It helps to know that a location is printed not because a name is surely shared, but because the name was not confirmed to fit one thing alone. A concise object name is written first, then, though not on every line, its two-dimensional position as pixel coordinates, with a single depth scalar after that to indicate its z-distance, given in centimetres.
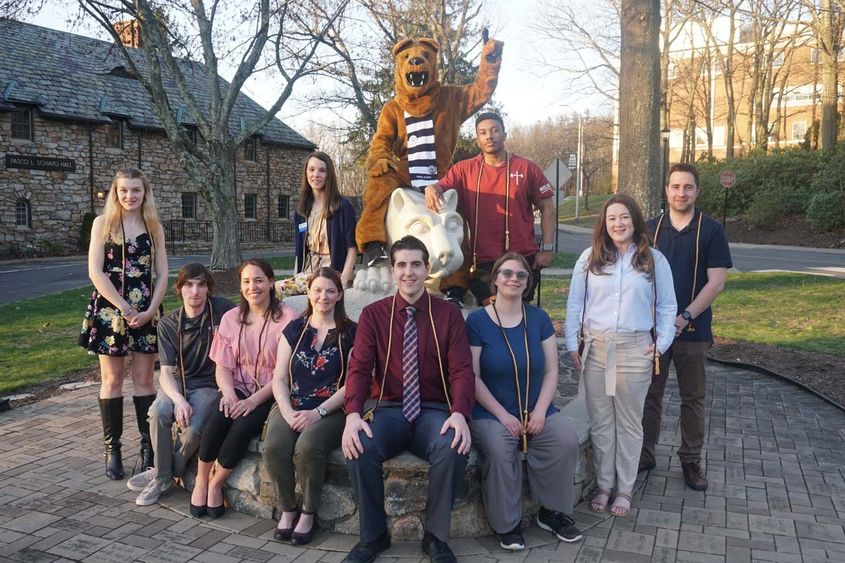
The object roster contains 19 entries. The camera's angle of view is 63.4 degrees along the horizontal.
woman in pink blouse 372
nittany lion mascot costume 515
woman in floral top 344
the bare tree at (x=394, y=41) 2019
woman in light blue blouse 369
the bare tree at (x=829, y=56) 2303
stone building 2338
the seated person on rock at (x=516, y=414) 338
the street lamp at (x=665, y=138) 2682
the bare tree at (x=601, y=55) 2723
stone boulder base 345
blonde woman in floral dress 423
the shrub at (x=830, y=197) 2466
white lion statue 449
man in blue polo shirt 403
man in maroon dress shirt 323
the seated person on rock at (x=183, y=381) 388
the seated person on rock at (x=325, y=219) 491
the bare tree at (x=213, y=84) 1433
